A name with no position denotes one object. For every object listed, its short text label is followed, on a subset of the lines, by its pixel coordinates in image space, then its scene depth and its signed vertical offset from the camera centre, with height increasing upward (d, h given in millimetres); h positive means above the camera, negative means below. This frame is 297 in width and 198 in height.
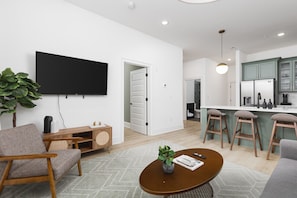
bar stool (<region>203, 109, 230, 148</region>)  3537 -522
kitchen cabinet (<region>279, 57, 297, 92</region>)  4719 +783
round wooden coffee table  1218 -737
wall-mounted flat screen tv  2553 +455
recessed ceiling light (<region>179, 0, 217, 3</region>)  1802 +1194
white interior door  4590 -78
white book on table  1592 -716
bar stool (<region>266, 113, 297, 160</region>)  2521 -423
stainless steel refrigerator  4863 +259
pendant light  4016 +847
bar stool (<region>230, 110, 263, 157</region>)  2998 -498
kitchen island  2886 -545
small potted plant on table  1445 -589
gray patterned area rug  1760 -1126
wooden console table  2654 -725
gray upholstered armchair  1543 -733
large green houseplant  2008 +117
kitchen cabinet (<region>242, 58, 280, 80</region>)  4975 +1029
